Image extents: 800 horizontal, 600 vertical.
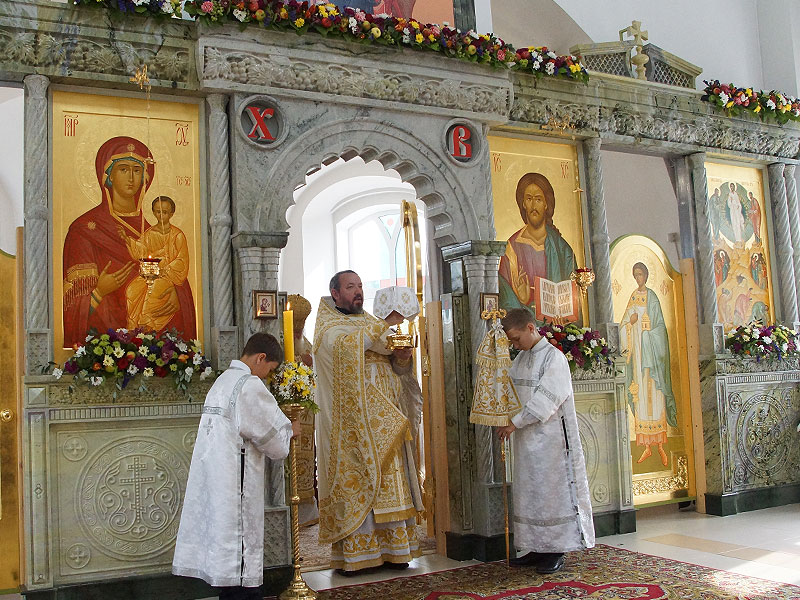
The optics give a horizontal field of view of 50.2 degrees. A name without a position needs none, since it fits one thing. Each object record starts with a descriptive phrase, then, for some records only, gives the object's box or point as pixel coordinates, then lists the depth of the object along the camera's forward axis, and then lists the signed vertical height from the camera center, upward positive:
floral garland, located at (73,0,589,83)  6.29 +2.79
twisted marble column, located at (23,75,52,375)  5.86 +1.17
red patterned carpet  5.64 -1.51
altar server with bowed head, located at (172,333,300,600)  5.08 -0.57
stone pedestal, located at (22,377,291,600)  5.77 -0.67
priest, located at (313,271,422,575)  6.66 -0.59
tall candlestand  5.56 -1.08
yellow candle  5.26 +0.32
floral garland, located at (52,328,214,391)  5.88 +0.23
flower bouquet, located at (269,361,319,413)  5.49 -0.02
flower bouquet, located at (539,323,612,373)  7.79 +0.22
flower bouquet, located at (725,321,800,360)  9.00 +0.18
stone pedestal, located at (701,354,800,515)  8.84 -0.78
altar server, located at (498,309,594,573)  6.33 -0.70
